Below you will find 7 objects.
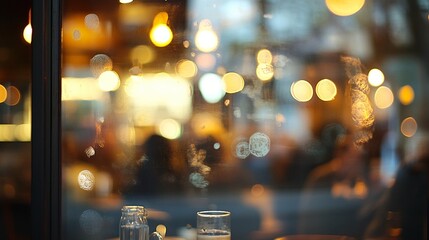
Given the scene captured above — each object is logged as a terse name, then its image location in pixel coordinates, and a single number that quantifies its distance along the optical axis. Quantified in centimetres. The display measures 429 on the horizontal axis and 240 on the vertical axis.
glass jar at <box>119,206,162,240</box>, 181
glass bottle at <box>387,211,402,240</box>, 288
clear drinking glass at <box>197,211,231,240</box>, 175
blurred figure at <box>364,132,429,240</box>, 260
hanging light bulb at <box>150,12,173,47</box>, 265
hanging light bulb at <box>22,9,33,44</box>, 185
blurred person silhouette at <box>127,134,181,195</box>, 263
